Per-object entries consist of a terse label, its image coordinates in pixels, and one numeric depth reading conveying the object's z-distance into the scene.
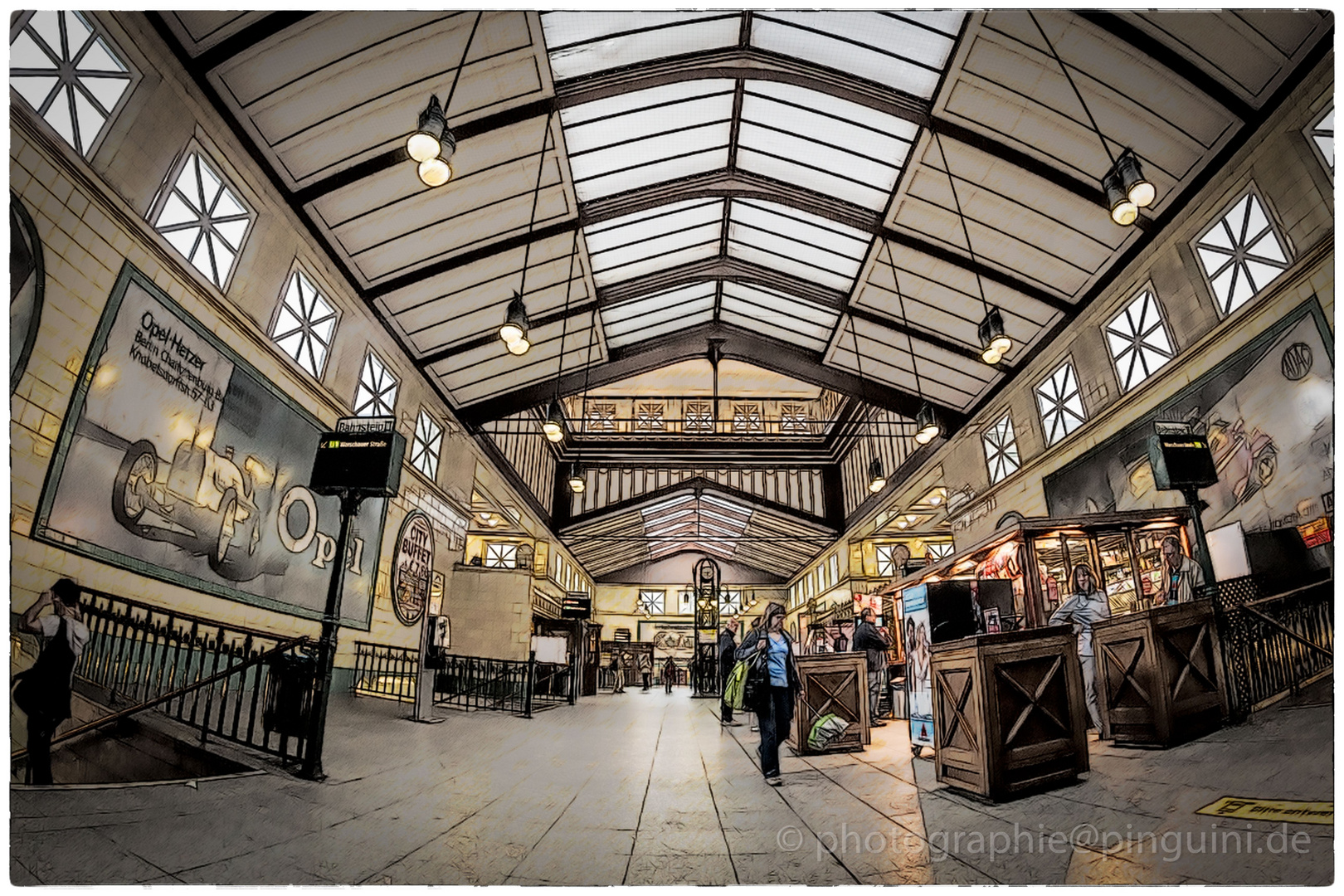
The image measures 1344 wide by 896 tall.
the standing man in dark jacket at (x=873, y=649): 7.05
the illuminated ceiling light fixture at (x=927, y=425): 8.16
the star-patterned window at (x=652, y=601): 26.52
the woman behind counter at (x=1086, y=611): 4.80
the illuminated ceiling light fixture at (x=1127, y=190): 4.56
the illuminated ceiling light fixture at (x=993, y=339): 6.53
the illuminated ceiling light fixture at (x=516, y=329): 6.27
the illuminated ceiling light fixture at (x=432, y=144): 4.23
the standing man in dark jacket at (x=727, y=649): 8.90
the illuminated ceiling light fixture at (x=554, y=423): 8.09
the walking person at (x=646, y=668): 20.55
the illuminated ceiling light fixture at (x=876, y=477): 11.27
